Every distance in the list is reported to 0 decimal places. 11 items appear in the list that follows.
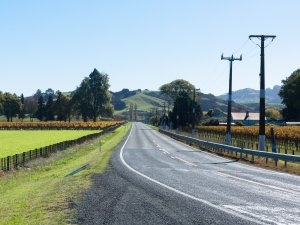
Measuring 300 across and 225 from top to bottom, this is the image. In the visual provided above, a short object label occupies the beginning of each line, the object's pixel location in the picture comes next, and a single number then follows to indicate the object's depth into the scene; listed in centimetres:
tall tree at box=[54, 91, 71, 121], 18625
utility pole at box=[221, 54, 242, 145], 4982
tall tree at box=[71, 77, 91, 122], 16628
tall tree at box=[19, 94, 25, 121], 19538
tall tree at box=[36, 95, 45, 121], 19062
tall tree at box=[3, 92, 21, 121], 18925
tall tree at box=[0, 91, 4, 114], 18488
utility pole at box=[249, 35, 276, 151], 3400
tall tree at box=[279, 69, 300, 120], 11688
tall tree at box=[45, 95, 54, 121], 18988
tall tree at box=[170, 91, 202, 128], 11856
